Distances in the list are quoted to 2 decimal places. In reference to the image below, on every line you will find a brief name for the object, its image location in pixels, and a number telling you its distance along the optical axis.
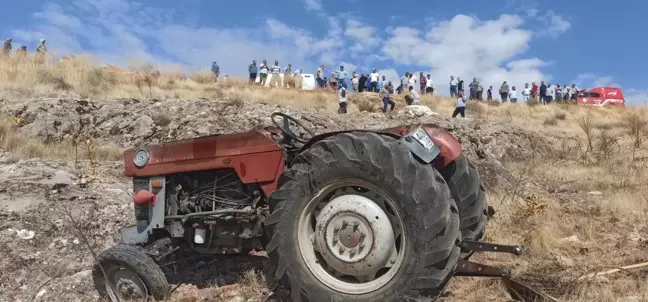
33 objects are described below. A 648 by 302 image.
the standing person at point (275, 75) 28.80
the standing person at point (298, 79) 30.00
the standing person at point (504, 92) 33.59
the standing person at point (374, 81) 29.43
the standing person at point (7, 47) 23.22
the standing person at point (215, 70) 29.39
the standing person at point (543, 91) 33.84
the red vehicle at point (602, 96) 37.44
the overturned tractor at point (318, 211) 3.48
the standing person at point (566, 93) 35.40
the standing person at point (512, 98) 33.72
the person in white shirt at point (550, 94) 33.97
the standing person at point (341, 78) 27.83
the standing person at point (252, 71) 28.77
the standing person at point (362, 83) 29.81
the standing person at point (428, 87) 32.38
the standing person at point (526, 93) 34.50
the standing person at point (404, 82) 31.61
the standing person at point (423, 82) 32.75
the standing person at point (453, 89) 32.81
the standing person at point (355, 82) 29.50
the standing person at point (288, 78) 29.48
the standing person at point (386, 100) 22.64
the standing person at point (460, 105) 21.59
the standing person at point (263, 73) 28.62
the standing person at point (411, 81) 31.59
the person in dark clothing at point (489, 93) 35.47
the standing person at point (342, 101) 21.10
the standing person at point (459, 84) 32.03
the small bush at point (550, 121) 25.16
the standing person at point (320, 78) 30.92
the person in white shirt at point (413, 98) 22.73
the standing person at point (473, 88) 32.75
